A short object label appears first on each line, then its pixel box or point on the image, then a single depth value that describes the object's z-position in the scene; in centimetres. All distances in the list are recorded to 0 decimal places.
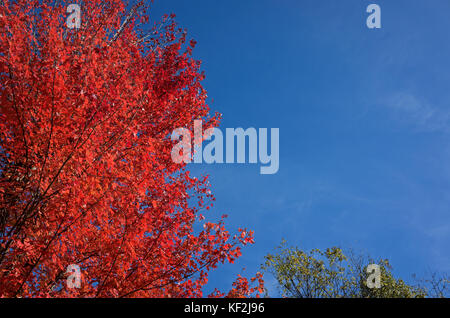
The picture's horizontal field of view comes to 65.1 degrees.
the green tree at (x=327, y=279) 2672
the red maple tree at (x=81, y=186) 917
